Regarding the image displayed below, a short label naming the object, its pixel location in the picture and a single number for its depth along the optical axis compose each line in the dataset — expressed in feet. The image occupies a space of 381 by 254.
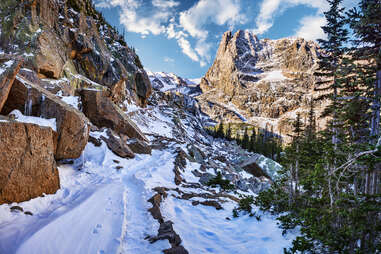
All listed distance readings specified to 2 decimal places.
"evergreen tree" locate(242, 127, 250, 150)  253.16
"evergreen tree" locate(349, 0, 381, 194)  27.84
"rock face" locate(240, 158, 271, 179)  97.50
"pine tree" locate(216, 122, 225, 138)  295.23
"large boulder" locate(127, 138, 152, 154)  61.21
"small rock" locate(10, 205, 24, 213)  20.26
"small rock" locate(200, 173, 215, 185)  52.50
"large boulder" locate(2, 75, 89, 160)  32.12
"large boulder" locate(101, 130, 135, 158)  51.26
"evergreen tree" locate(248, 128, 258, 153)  239.21
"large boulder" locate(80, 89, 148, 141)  63.98
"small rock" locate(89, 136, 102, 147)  47.61
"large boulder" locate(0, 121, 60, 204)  21.54
